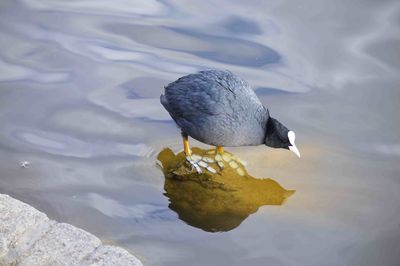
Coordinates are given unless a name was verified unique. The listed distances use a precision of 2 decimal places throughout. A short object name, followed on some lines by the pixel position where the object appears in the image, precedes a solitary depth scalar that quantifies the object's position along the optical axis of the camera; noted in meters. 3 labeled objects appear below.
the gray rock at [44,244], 6.84
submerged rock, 8.45
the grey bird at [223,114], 8.71
